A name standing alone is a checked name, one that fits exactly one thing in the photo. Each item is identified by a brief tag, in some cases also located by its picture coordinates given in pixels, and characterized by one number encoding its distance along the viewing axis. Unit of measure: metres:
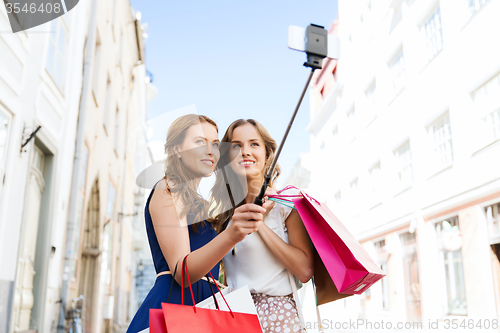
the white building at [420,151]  5.55
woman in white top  1.36
